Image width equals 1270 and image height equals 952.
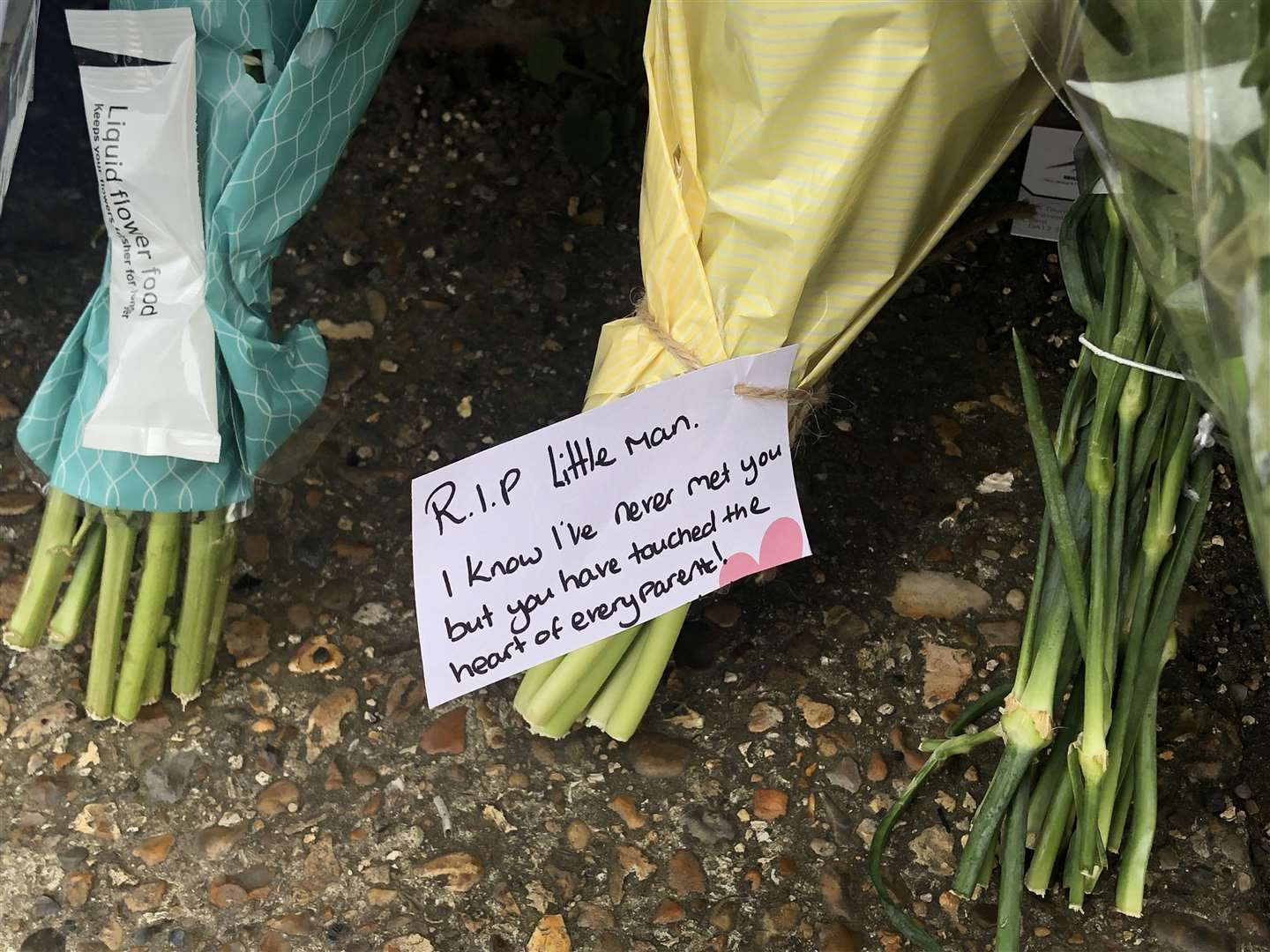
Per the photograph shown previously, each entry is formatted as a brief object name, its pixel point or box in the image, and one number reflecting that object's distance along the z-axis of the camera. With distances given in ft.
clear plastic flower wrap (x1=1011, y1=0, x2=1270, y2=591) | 1.48
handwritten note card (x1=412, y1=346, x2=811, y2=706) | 2.29
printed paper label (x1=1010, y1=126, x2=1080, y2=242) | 3.27
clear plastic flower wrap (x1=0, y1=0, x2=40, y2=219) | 2.28
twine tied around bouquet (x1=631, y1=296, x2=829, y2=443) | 2.37
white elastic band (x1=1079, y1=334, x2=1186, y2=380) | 2.16
